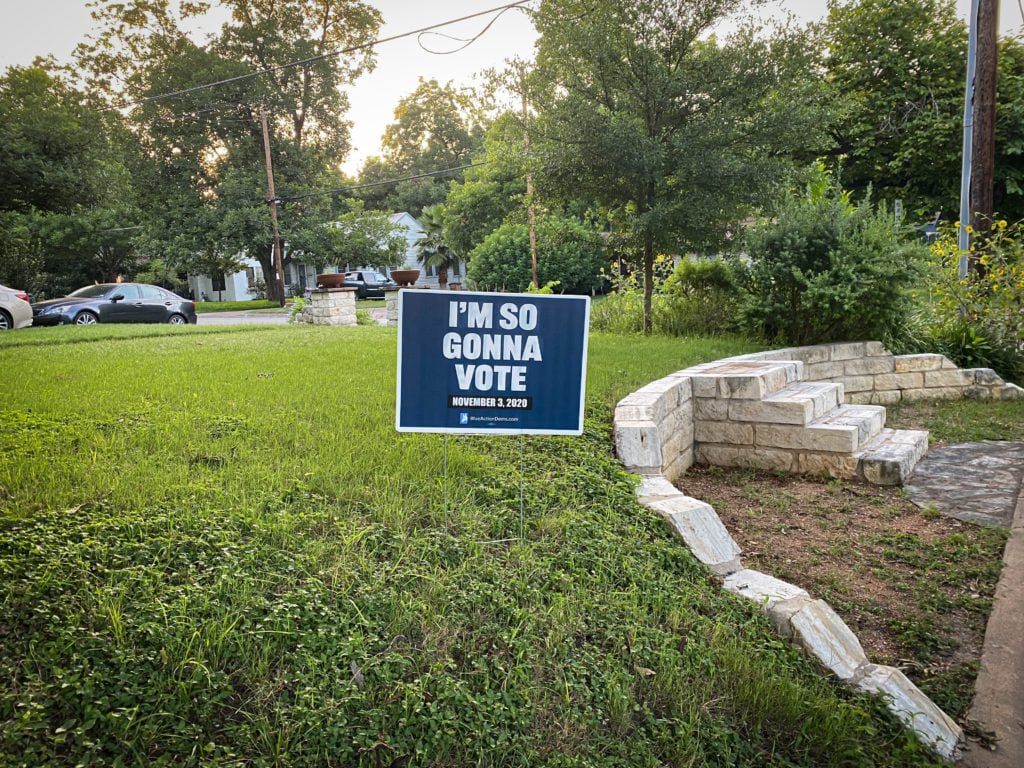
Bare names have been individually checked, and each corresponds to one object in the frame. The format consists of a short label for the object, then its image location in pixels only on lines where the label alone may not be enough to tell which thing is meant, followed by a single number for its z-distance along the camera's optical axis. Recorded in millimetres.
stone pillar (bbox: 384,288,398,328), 18312
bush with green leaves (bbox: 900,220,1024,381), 9336
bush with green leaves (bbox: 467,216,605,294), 28672
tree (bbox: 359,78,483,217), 47656
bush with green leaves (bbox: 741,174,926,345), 8477
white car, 13996
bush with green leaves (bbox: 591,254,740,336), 10414
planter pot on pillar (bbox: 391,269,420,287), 20297
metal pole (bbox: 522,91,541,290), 10566
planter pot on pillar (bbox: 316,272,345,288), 18781
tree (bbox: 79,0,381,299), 15582
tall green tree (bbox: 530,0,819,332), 9633
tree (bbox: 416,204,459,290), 40281
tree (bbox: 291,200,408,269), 31406
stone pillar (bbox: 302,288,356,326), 17203
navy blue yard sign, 3168
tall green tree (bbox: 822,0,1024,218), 20641
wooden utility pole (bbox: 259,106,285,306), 26781
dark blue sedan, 16609
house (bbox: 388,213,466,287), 44059
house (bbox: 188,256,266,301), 43281
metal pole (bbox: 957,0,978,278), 10642
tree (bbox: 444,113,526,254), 31453
